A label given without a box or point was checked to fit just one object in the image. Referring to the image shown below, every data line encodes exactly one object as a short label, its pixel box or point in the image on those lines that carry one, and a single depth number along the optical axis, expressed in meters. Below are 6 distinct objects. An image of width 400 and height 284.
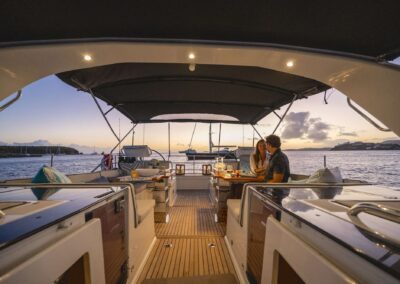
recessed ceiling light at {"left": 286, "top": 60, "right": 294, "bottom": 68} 1.67
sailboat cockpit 0.70
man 2.37
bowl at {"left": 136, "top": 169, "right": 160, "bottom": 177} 3.82
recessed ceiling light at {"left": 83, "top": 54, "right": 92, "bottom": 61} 1.59
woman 3.59
